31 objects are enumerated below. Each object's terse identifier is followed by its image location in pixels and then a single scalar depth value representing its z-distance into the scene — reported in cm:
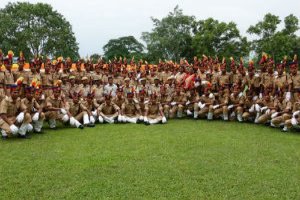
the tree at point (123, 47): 3549
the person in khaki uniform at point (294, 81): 828
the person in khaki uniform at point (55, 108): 782
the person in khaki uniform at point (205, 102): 939
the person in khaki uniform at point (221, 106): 921
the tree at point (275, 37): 2735
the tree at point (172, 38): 3181
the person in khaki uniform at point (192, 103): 953
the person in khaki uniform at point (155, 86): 995
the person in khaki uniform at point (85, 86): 922
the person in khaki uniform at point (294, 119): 772
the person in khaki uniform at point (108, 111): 866
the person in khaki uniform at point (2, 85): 751
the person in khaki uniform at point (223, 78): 953
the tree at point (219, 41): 2958
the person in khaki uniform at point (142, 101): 898
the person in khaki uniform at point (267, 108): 834
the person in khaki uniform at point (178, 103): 962
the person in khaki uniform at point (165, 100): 956
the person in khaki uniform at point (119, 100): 899
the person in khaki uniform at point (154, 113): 874
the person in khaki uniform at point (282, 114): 799
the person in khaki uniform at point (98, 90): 914
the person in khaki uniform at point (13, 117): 650
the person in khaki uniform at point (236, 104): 903
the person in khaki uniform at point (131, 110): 881
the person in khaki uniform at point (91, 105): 840
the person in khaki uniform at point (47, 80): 844
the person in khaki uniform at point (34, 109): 714
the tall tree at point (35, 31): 2919
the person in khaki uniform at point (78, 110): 819
